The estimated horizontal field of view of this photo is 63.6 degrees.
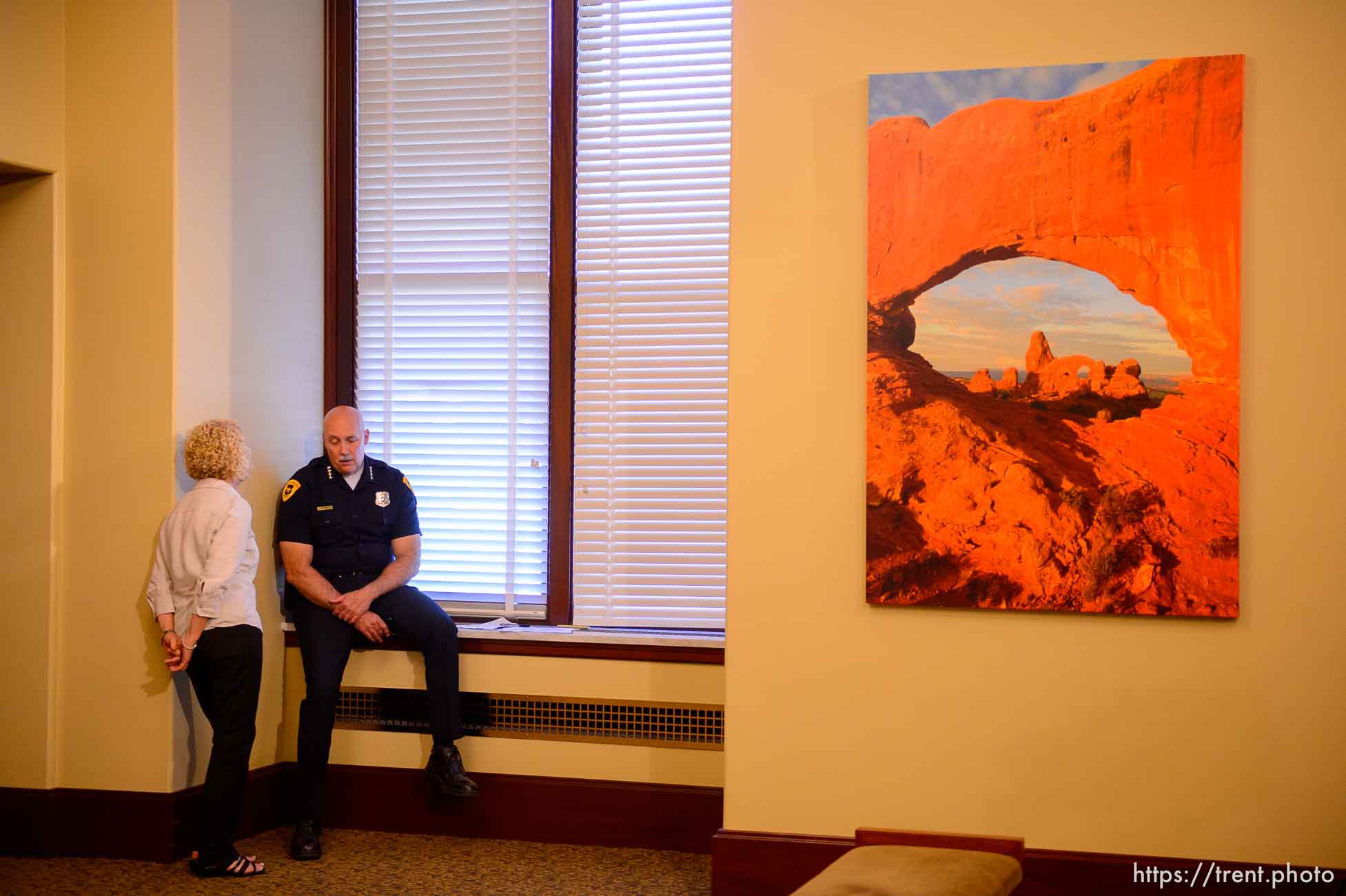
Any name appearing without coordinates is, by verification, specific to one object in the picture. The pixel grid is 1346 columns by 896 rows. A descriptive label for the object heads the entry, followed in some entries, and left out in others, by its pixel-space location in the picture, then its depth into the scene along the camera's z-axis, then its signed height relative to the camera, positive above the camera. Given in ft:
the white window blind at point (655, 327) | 14.56 +1.47
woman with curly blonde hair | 12.03 -2.21
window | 14.64 +2.05
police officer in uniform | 13.46 -1.94
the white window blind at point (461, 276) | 15.21 +2.24
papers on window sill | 14.58 -2.58
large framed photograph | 10.59 +1.02
